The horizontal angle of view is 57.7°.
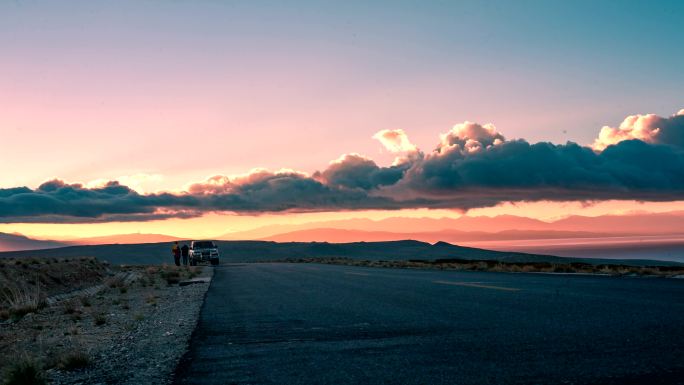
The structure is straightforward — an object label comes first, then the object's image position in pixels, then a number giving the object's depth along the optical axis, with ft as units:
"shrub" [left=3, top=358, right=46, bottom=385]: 25.08
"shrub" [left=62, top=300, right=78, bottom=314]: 63.67
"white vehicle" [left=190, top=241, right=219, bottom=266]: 202.60
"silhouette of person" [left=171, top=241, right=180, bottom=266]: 189.38
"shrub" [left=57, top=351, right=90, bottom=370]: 29.78
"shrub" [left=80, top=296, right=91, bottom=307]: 73.18
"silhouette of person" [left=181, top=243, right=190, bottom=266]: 203.72
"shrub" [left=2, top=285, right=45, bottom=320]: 66.47
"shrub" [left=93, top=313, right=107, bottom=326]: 51.93
